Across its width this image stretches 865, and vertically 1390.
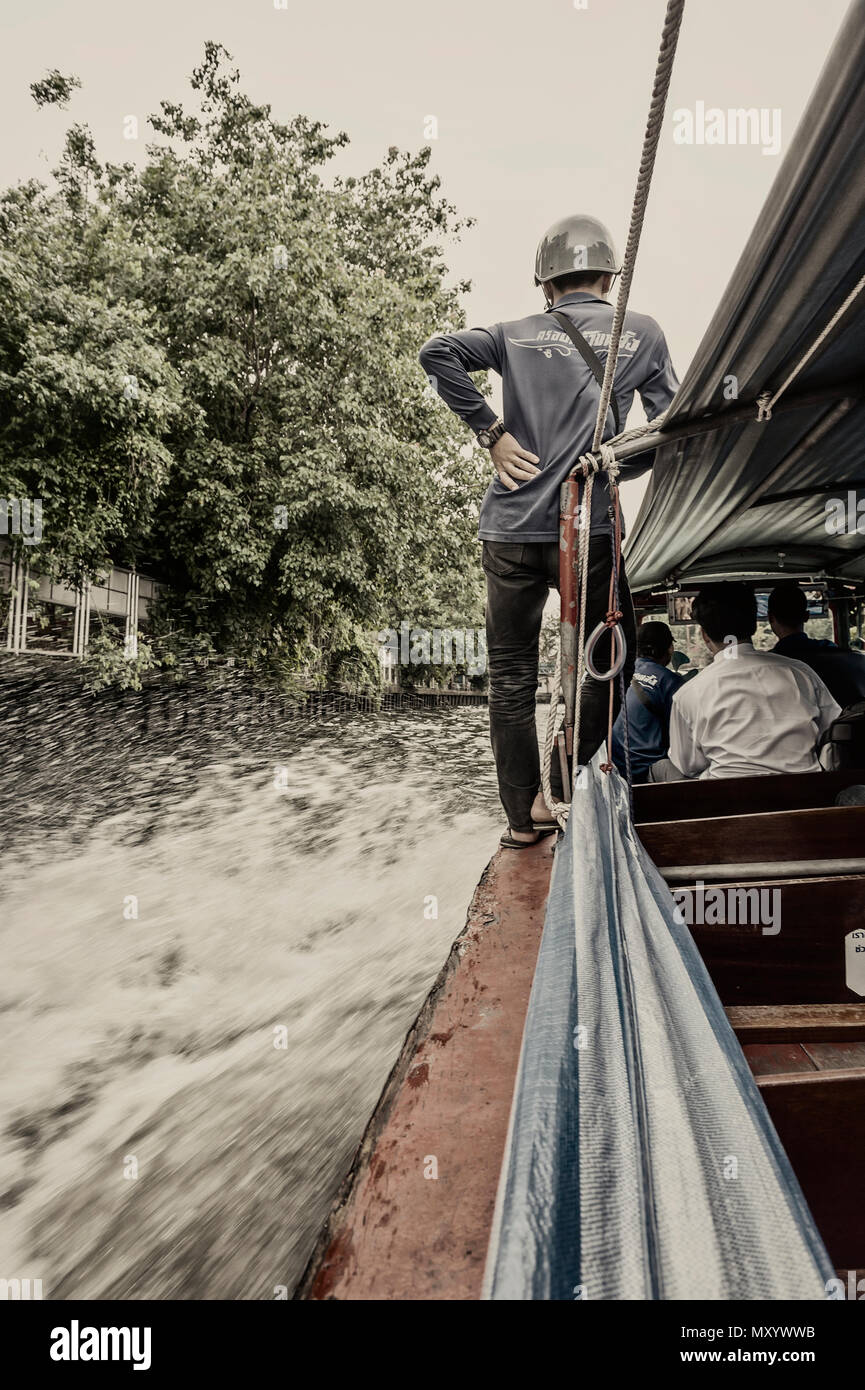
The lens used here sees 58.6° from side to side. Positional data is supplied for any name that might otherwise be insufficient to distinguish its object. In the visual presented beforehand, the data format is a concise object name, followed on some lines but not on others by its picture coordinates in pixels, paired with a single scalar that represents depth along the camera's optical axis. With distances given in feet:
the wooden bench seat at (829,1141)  3.06
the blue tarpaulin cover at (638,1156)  2.05
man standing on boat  6.93
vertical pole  6.38
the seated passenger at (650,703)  11.68
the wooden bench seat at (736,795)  7.80
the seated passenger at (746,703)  8.53
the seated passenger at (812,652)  10.14
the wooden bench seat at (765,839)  6.13
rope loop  6.22
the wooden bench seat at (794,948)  4.83
